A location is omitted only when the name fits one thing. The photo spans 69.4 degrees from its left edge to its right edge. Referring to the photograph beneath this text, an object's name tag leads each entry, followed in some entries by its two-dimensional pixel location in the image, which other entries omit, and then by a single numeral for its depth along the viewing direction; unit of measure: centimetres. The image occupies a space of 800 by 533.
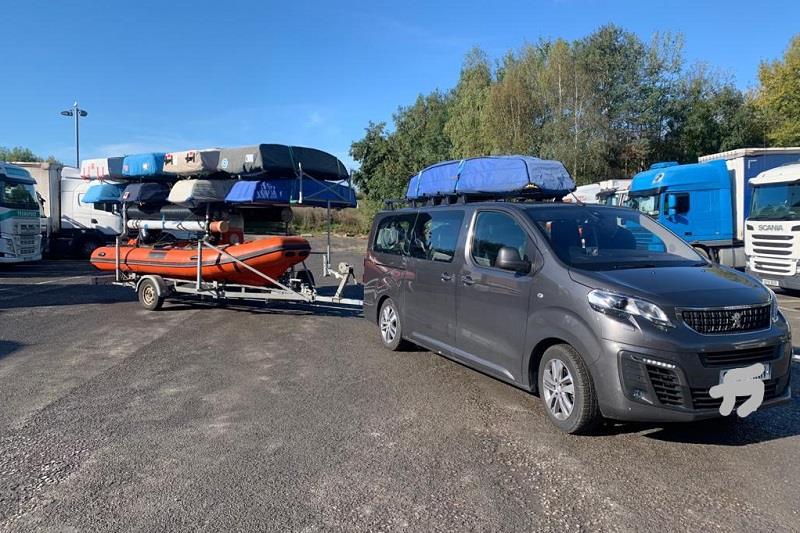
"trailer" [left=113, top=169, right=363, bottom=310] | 980
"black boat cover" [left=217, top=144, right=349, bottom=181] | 983
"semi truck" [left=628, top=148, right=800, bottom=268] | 1572
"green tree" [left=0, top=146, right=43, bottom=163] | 5808
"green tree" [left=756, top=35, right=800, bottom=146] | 2830
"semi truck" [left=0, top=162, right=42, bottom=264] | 1816
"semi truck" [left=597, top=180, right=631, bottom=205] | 1944
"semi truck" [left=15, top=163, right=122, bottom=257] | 2288
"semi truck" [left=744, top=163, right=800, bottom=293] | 1260
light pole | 4259
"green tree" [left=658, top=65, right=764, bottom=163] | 3069
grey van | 406
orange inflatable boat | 986
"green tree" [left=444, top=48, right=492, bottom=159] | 3281
